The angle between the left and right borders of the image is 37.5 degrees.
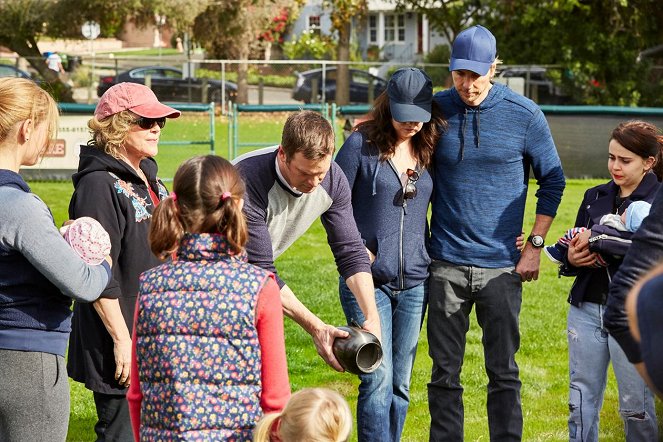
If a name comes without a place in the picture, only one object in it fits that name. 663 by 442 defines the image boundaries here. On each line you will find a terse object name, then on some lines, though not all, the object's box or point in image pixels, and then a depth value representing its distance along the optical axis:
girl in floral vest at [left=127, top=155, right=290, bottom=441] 2.88
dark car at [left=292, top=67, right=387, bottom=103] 29.48
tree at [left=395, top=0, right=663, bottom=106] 26.70
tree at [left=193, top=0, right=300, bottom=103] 31.23
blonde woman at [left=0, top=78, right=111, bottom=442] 3.20
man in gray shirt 3.90
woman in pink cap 3.86
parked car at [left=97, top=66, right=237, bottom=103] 28.41
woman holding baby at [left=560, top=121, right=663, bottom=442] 4.52
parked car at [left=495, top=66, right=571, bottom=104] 27.11
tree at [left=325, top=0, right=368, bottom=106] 29.14
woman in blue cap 4.75
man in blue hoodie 4.84
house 56.03
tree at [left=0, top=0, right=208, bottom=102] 29.27
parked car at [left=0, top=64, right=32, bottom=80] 26.53
